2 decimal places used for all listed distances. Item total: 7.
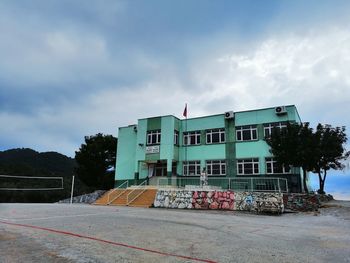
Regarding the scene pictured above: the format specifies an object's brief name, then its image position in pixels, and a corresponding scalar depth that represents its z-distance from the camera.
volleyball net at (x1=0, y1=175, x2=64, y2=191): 45.28
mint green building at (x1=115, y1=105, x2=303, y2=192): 27.91
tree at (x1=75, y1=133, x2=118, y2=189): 40.44
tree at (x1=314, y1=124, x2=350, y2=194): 23.09
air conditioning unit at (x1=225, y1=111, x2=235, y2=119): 30.11
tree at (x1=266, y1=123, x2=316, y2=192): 22.72
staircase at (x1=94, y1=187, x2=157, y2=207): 23.55
